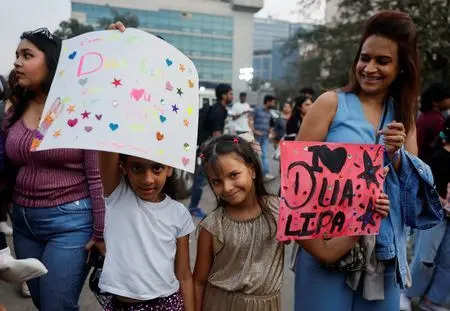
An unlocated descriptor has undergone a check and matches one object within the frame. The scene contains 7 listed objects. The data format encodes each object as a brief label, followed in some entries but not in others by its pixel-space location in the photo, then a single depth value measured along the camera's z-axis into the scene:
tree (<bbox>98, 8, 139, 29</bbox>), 39.37
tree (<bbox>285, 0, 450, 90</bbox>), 11.65
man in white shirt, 8.36
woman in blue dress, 1.71
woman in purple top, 1.98
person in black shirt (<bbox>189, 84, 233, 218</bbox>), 6.07
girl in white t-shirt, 1.74
